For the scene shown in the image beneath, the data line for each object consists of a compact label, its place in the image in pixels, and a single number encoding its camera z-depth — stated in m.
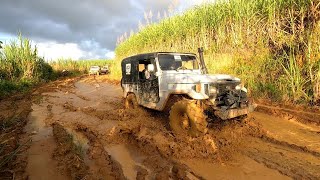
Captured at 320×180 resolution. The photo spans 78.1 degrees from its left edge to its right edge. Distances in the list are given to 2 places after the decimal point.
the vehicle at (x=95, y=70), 22.35
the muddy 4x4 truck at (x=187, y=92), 3.83
